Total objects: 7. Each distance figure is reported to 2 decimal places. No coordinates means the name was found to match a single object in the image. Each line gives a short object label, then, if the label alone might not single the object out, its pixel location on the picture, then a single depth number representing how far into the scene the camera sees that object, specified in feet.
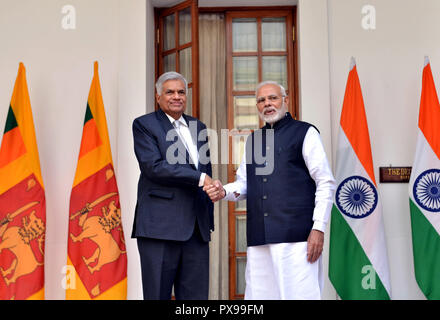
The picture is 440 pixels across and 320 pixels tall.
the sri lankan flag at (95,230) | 12.69
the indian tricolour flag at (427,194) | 12.57
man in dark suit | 9.15
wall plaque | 13.64
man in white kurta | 9.05
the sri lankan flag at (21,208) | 12.64
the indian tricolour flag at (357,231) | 12.67
